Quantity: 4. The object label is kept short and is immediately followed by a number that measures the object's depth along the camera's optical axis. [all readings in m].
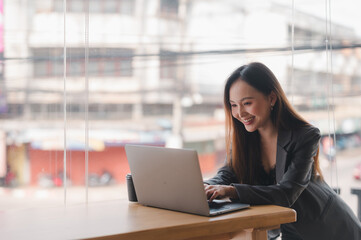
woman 1.64
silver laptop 1.41
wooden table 1.27
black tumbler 1.73
